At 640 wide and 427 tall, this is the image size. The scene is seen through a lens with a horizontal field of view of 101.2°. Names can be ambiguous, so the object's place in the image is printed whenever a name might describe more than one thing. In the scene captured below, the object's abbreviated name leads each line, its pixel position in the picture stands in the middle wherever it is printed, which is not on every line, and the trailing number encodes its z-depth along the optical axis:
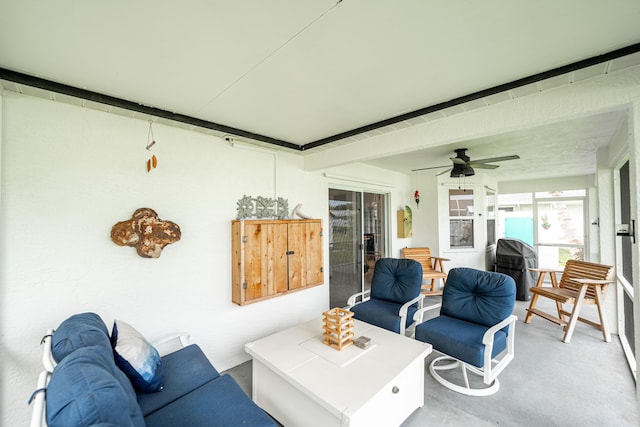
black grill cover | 4.79
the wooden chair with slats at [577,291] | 3.23
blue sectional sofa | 0.89
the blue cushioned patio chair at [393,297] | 2.80
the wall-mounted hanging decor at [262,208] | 2.93
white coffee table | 1.59
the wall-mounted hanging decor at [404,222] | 5.22
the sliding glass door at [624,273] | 2.93
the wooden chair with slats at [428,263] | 4.92
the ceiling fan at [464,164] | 3.67
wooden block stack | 2.13
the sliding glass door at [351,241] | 4.07
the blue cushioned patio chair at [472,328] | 2.20
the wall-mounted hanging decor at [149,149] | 2.20
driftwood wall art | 2.12
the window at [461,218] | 5.35
